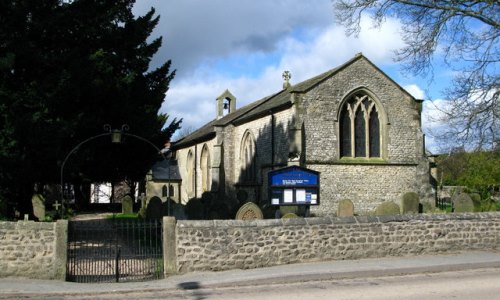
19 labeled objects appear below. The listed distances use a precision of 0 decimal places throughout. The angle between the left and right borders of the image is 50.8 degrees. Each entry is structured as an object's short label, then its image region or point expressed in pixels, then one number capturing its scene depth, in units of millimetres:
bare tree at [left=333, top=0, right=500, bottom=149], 17844
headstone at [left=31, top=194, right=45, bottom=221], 16719
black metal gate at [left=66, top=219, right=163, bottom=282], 11742
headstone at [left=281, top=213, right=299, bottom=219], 15656
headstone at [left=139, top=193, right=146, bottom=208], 31312
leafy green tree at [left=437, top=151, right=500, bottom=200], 35062
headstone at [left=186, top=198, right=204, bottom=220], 18781
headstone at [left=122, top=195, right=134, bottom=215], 30742
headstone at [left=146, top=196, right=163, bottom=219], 21156
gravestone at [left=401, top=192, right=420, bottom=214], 19234
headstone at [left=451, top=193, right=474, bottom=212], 17469
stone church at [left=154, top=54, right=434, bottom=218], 26938
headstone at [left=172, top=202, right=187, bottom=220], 20373
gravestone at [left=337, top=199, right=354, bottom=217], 17781
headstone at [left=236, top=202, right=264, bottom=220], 15250
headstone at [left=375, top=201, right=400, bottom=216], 16797
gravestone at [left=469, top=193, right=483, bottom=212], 18725
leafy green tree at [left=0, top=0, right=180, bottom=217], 16578
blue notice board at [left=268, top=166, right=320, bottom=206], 16297
